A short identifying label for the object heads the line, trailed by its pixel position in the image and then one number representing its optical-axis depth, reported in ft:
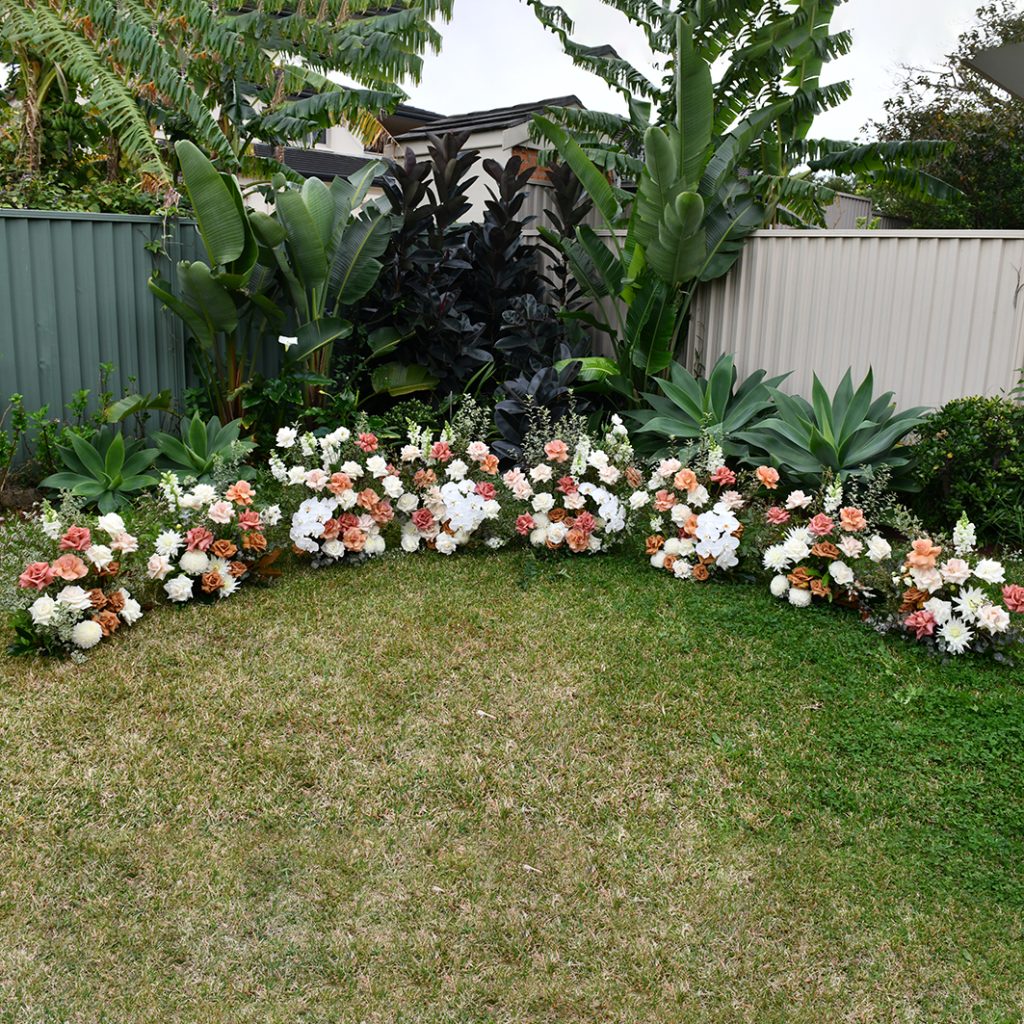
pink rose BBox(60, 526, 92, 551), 14.87
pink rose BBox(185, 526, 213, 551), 16.47
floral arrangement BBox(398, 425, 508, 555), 18.90
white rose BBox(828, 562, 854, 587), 16.55
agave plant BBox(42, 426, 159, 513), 20.15
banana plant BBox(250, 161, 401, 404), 22.45
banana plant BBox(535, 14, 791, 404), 22.81
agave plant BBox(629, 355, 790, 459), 21.88
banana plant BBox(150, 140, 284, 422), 21.25
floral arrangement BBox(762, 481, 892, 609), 16.56
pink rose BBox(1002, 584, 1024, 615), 14.99
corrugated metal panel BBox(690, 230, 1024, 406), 20.36
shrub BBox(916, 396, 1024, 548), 19.08
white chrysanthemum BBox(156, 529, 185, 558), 16.37
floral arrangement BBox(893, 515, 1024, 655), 15.03
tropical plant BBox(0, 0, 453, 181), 28.09
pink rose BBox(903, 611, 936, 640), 15.34
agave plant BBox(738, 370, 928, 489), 19.95
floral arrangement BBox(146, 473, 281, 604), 16.43
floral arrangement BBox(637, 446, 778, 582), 17.95
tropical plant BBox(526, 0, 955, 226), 27.68
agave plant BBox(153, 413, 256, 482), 20.86
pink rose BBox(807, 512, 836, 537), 16.85
